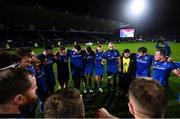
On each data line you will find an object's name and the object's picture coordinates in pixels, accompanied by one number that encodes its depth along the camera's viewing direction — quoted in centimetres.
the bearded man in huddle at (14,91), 77
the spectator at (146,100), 73
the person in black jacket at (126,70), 360
